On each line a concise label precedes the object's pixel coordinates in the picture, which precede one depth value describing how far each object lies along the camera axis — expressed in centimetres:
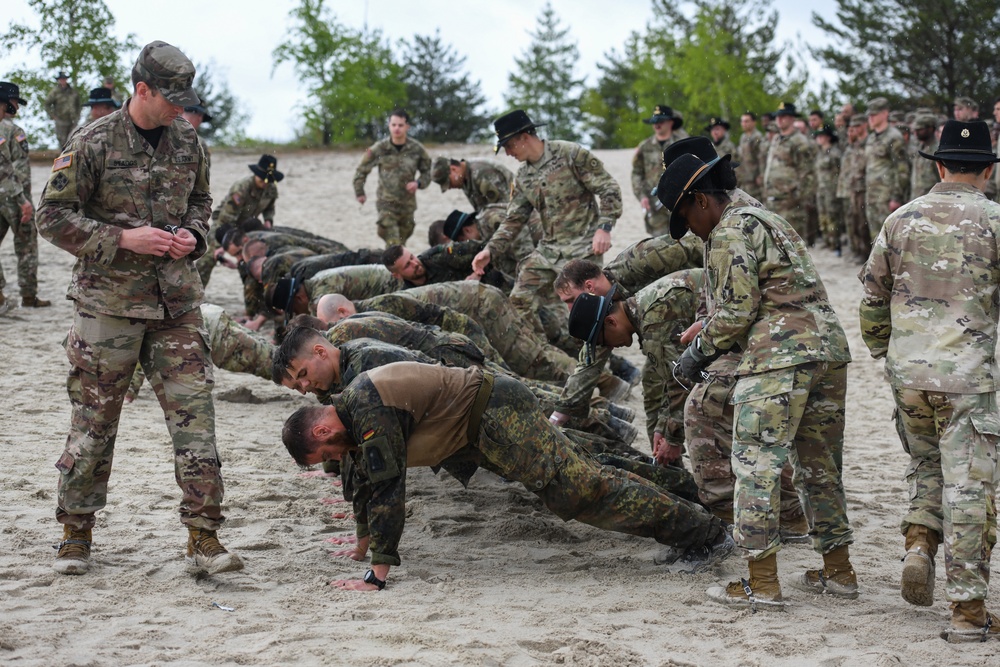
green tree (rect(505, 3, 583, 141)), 4886
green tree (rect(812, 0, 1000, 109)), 2684
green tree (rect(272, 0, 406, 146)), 3206
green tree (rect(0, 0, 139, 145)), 2173
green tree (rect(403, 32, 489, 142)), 4094
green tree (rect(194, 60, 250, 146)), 3928
